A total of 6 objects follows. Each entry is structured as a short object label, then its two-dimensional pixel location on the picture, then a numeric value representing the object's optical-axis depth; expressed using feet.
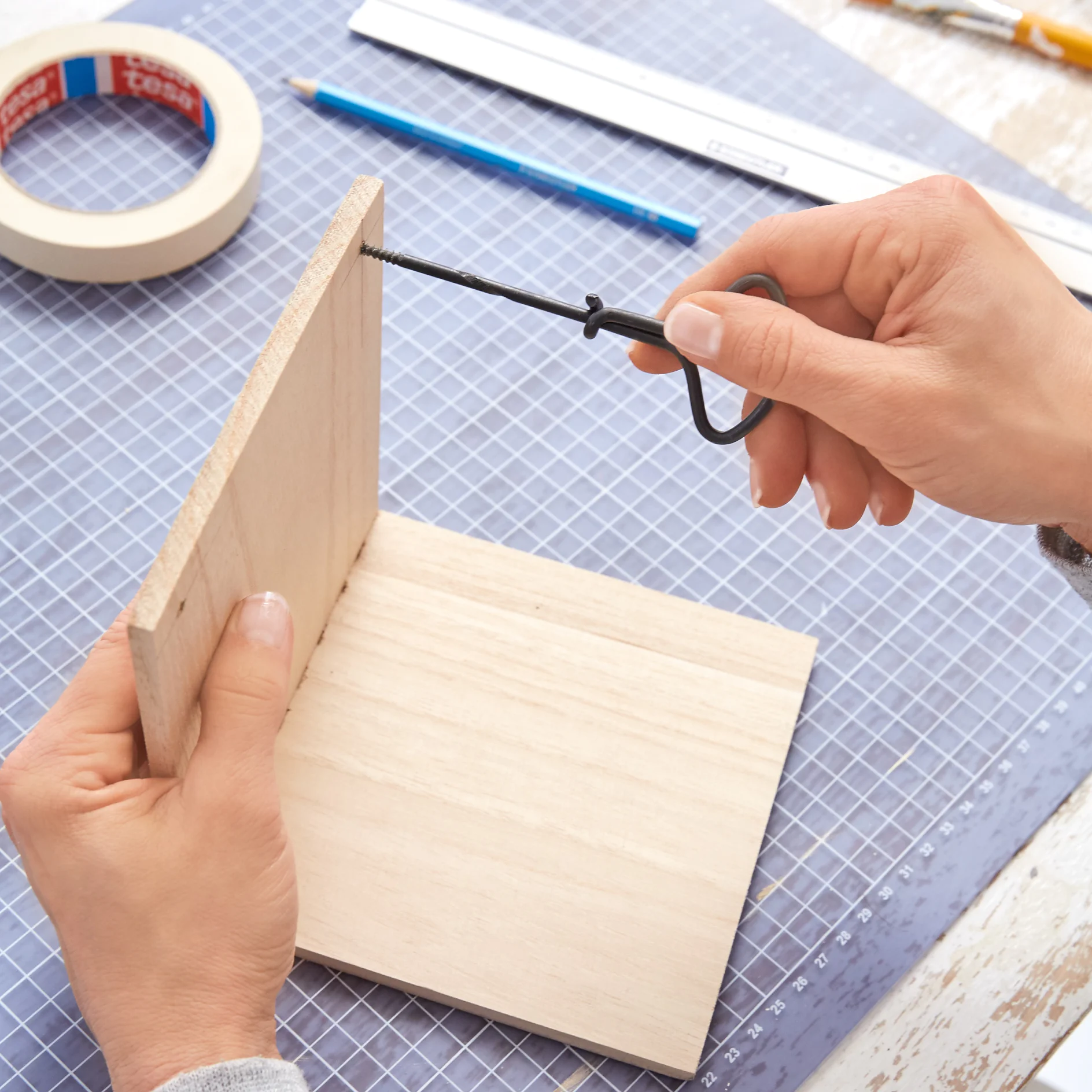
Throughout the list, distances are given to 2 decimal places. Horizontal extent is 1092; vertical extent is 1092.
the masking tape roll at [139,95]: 2.89
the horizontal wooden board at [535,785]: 2.58
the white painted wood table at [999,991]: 2.64
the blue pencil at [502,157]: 3.07
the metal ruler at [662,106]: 3.11
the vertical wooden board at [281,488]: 2.26
